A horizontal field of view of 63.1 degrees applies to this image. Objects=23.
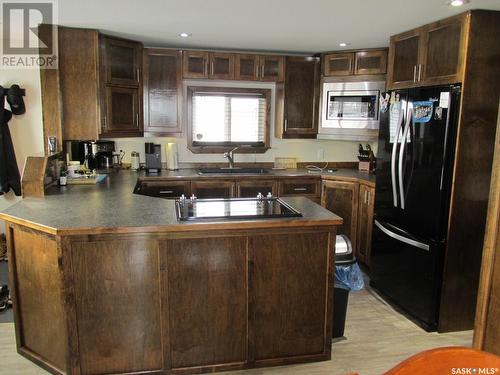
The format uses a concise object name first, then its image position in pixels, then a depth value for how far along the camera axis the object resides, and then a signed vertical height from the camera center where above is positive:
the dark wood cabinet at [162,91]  4.19 +0.40
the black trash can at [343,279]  2.65 -0.95
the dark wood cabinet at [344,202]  4.11 -0.70
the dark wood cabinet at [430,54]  2.71 +0.60
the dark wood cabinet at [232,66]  4.26 +0.68
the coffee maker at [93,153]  4.04 -0.26
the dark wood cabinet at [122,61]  3.75 +0.63
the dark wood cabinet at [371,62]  4.06 +0.73
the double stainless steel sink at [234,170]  4.47 -0.44
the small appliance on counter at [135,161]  4.52 -0.36
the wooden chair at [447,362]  1.04 -0.58
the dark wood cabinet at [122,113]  3.83 +0.15
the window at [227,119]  4.61 +0.14
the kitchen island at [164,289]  2.18 -0.89
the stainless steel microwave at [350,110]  4.17 +0.25
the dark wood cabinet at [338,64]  4.27 +0.73
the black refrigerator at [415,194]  2.76 -0.43
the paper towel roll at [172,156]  4.52 -0.30
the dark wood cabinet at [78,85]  3.51 +0.37
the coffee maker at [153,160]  4.39 -0.34
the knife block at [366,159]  4.72 -0.29
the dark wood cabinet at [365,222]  3.87 -0.85
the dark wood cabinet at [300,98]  4.46 +0.38
